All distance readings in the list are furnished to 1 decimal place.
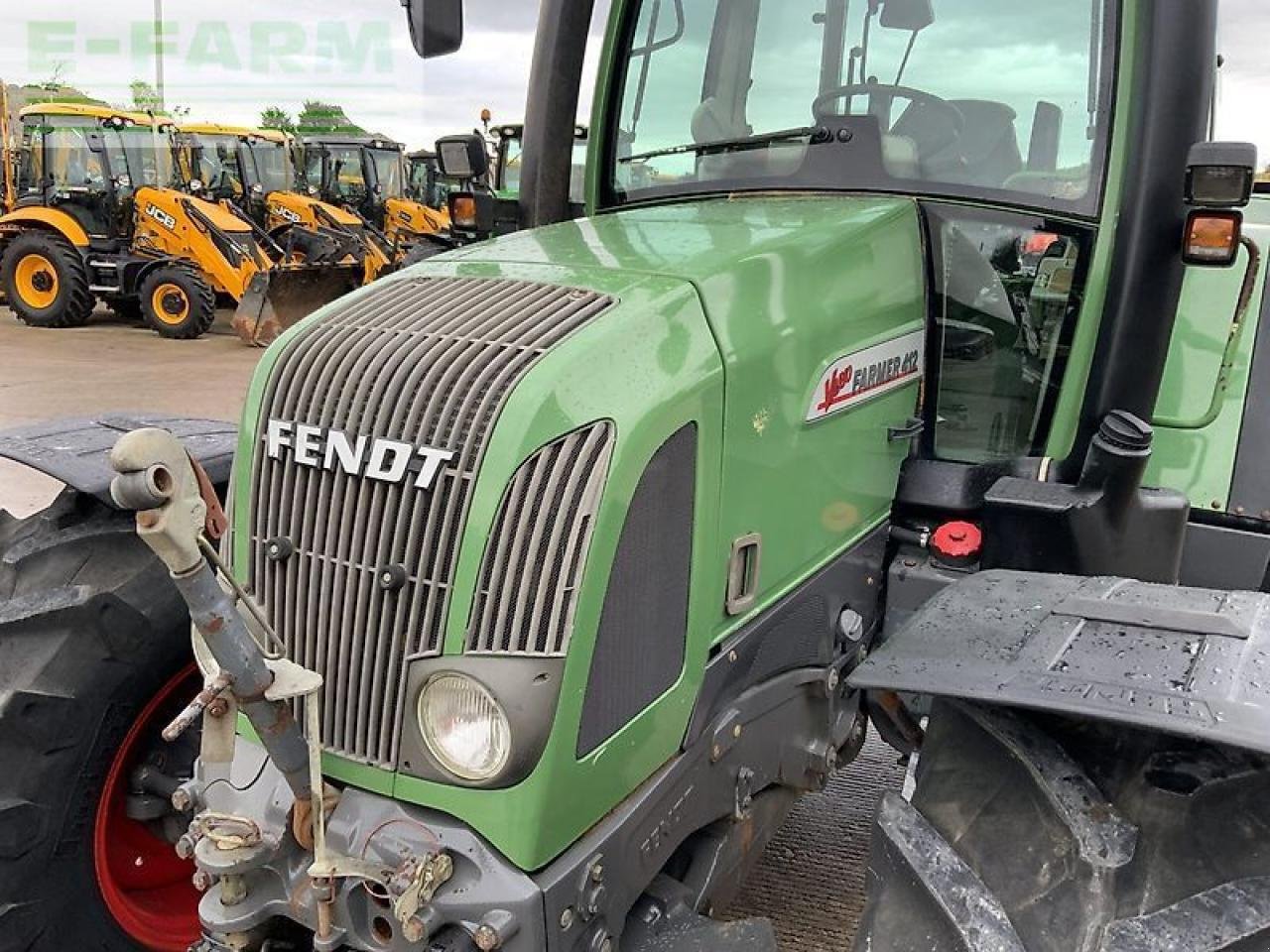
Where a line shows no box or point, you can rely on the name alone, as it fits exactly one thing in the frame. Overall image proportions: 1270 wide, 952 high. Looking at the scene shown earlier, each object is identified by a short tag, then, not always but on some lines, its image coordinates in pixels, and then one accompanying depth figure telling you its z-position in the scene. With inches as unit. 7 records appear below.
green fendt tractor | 66.1
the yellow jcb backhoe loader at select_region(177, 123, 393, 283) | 561.3
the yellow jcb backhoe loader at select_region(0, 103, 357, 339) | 487.8
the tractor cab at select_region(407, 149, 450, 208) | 768.3
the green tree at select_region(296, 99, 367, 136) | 1376.7
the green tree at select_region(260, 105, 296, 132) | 1846.2
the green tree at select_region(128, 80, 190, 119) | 1146.4
